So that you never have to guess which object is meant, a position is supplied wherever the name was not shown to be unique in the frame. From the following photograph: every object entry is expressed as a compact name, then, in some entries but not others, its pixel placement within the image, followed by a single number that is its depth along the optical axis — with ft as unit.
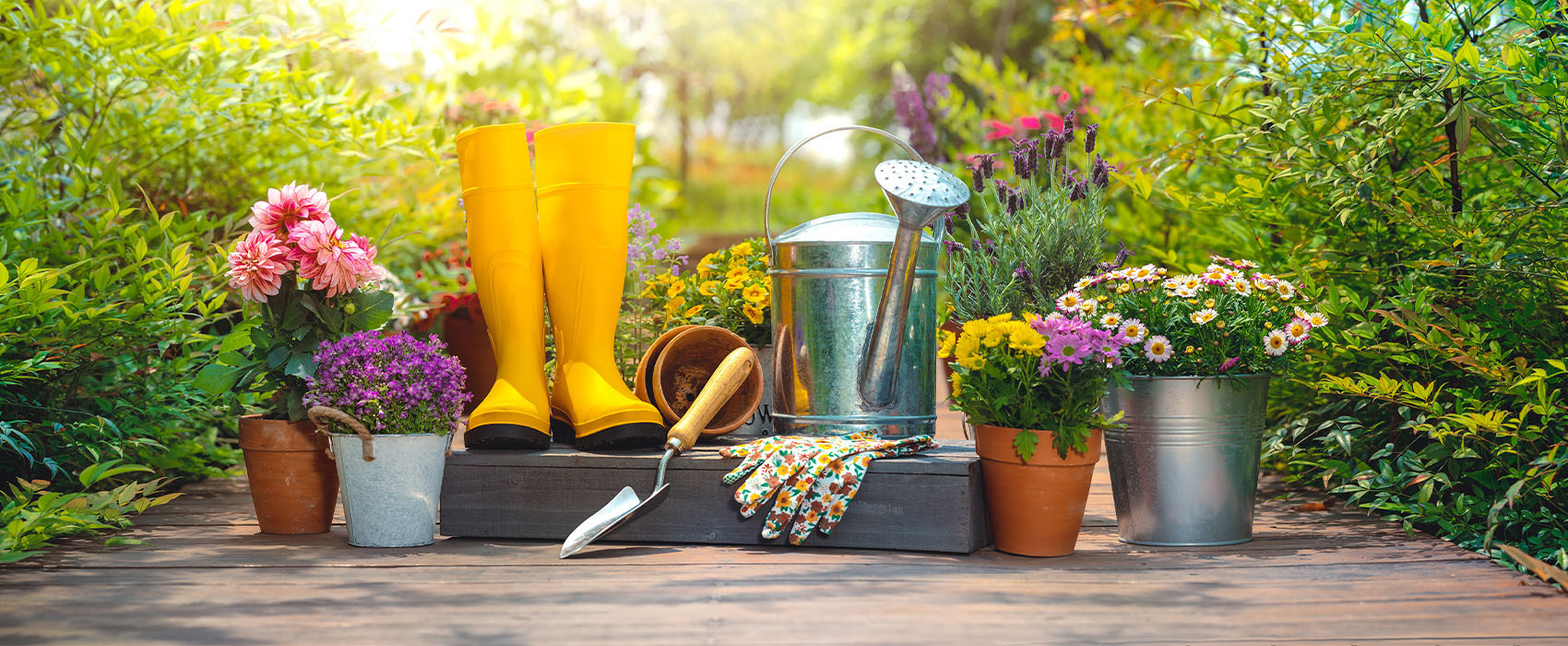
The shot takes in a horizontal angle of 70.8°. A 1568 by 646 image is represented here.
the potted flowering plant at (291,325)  7.32
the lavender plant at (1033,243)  8.58
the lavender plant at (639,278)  10.36
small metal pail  7.05
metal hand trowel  6.91
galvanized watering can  7.86
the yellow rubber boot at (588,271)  7.61
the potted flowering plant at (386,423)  7.00
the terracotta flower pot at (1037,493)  6.77
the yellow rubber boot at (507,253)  7.72
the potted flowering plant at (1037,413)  6.64
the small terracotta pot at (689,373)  8.25
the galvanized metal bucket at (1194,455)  7.04
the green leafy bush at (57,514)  6.68
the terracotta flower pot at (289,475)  7.41
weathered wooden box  6.95
